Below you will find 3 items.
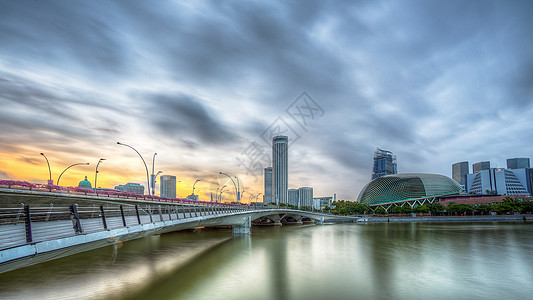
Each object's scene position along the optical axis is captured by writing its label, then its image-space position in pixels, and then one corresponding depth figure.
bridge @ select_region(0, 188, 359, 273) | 9.66
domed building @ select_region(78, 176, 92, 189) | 110.98
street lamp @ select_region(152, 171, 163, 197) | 55.58
